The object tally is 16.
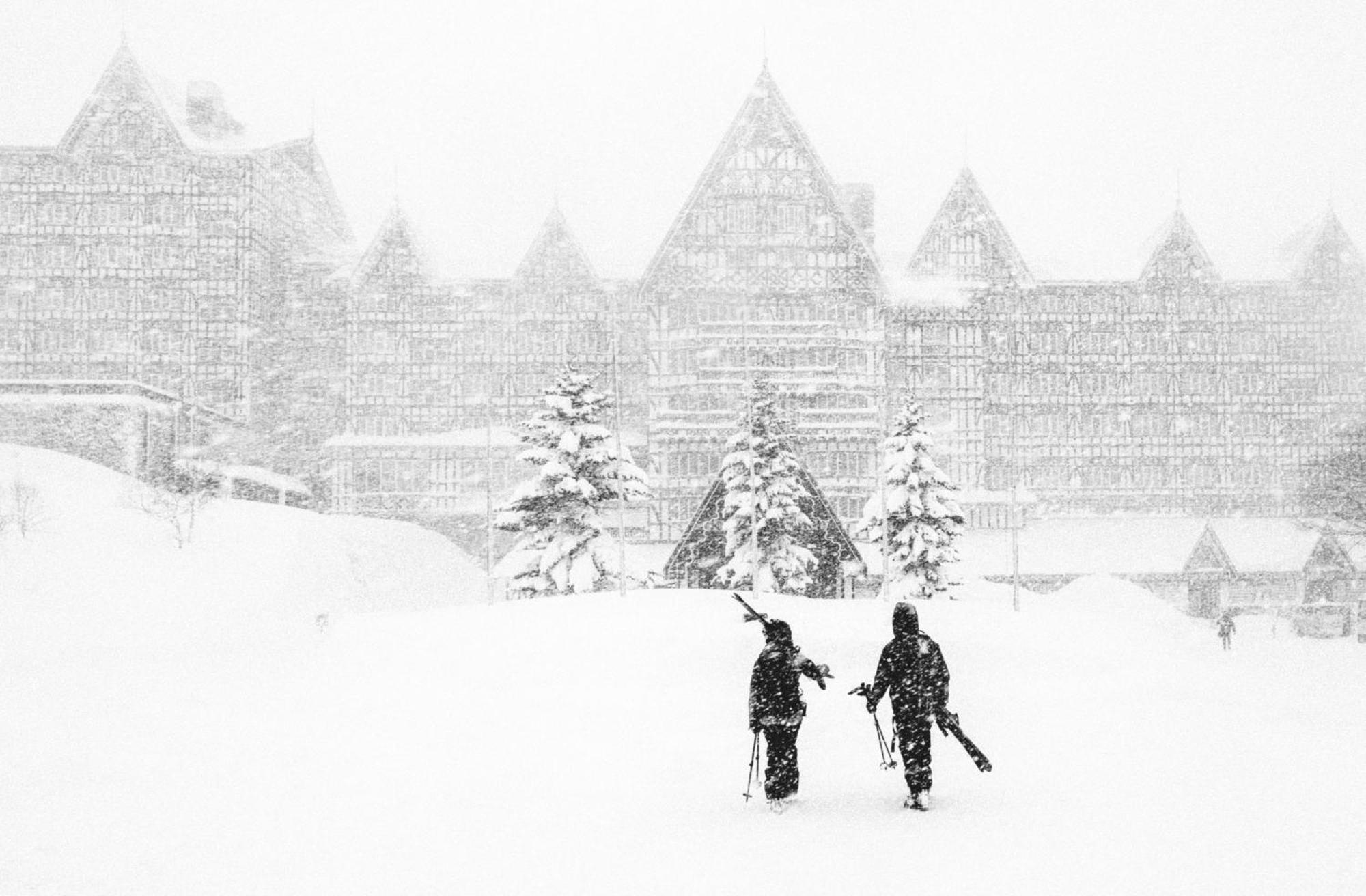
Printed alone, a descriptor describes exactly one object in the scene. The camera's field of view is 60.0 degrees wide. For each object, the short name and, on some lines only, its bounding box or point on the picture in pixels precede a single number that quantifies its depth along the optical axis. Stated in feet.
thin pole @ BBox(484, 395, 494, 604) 85.37
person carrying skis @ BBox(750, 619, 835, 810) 29.01
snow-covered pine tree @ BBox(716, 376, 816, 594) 95.86
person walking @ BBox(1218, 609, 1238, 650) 109.91
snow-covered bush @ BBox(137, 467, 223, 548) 101.45
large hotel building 134.51
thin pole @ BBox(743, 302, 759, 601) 83.51
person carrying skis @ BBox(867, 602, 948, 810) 28.14
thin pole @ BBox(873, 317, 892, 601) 90.47
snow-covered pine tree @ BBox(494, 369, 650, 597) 90.68
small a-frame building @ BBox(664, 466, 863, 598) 97.30
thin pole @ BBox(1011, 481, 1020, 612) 90.53
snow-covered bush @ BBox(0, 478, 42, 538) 92.17
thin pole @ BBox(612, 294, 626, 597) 84.17
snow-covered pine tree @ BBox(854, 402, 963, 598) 97.30
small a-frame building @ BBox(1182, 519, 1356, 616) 126.21
